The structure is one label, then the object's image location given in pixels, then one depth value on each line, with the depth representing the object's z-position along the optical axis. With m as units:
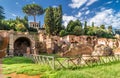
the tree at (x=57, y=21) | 27.07
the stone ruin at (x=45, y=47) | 16.95
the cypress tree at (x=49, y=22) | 26.35
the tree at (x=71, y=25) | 29.24
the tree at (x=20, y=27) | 26.57
